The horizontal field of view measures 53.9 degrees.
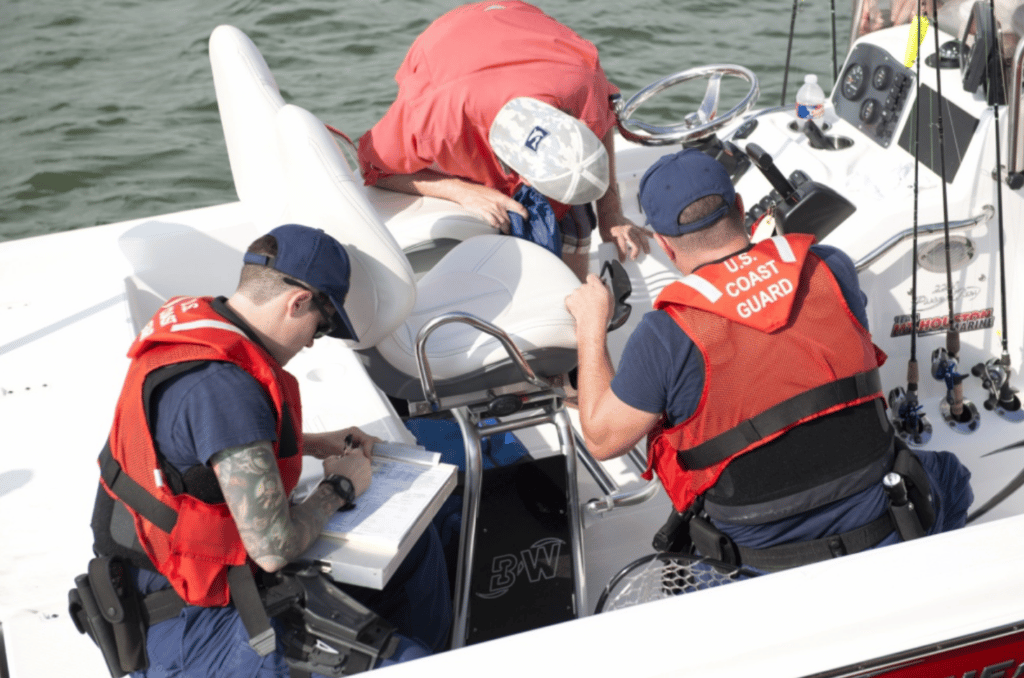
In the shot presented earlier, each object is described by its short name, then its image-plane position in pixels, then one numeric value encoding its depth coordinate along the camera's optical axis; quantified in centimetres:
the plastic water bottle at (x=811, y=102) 322
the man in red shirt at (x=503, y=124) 244
